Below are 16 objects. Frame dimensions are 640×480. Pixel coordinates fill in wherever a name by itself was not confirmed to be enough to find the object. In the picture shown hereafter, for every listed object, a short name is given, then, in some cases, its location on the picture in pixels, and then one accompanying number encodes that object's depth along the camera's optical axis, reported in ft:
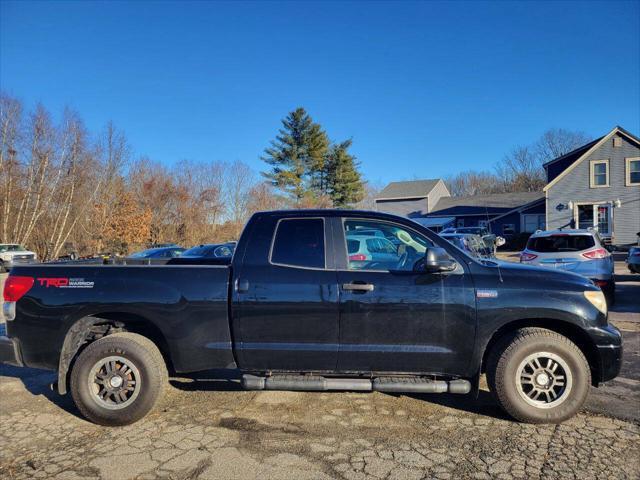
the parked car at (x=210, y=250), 43.39
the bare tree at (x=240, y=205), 136.95
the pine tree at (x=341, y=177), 151.64
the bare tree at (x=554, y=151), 186.39
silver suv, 28.91
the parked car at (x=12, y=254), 83.41
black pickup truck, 12.37
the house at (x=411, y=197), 152.46
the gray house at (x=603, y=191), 86.58
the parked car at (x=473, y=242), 44.34
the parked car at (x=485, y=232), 67.44
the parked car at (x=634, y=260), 40.37
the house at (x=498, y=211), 112.16
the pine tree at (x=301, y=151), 149.18
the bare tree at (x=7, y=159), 93.25
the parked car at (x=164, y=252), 49.81
